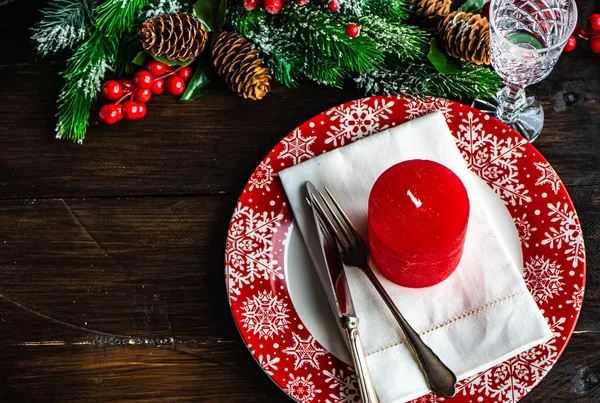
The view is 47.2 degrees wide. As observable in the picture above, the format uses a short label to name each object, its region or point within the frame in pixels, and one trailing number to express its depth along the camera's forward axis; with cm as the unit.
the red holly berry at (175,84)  87
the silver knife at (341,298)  69
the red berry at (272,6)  82
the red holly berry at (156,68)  86
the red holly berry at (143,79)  85
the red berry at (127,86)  87
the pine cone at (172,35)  83
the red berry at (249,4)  83
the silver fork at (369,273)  69
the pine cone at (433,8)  86
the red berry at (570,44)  86
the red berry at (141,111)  86
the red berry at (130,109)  85
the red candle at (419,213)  64
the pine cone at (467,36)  82
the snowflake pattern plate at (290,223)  70
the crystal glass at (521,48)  76
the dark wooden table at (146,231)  76
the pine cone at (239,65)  84
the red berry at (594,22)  86
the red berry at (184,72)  88
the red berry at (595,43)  86
